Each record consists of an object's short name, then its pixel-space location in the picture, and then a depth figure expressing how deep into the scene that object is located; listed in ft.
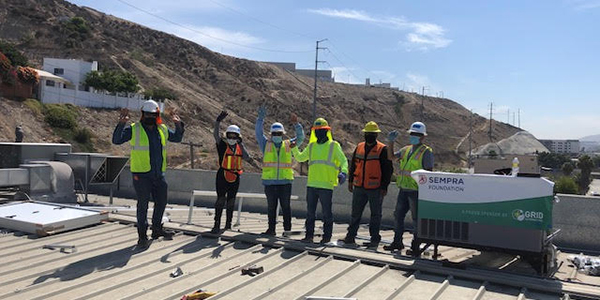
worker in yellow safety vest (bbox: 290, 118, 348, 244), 25.80
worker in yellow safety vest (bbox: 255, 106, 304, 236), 27.45
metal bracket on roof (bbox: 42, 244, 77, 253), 22.03
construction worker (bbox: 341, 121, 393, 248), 25.22
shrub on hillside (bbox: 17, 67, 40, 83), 141.59
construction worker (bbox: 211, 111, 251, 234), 27.22
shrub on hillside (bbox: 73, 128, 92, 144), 138.00
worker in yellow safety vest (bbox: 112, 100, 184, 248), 23.24
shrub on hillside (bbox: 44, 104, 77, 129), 136.87
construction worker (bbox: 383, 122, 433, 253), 24.75
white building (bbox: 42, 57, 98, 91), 180.75
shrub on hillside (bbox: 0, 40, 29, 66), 169.68
